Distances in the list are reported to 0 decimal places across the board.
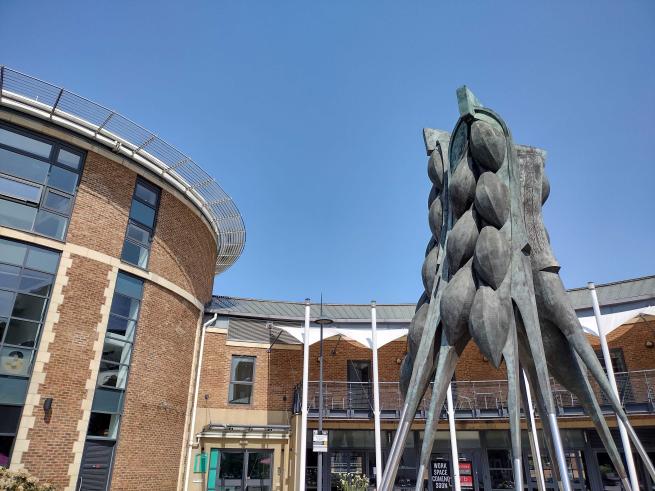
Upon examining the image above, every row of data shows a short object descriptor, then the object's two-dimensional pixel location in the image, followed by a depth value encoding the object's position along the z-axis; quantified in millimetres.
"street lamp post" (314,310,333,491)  14992
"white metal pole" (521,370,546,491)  7150
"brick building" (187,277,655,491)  17453
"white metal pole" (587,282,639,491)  12798
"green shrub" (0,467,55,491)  6863
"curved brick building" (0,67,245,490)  12078
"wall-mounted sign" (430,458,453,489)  18234
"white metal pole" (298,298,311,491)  15580
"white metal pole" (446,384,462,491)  14375
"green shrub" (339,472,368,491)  14054
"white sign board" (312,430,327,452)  14117
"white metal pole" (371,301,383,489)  15239
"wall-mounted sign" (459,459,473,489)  18328
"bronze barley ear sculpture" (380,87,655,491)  6215
